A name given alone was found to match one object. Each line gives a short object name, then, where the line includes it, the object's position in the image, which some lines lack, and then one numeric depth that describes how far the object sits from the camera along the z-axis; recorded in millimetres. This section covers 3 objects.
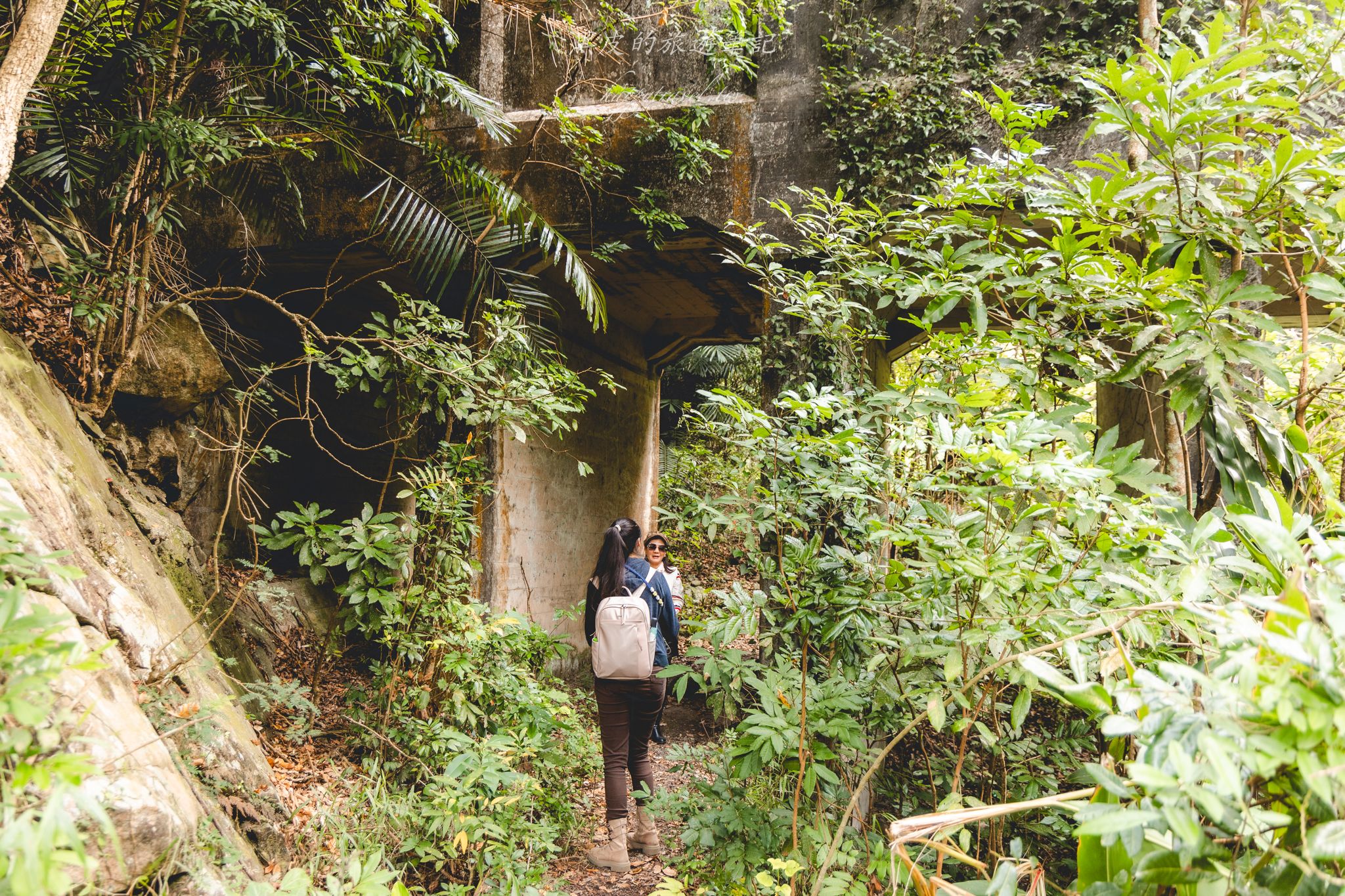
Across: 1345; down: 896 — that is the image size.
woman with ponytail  3682
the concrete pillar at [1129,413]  4059
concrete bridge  4762
